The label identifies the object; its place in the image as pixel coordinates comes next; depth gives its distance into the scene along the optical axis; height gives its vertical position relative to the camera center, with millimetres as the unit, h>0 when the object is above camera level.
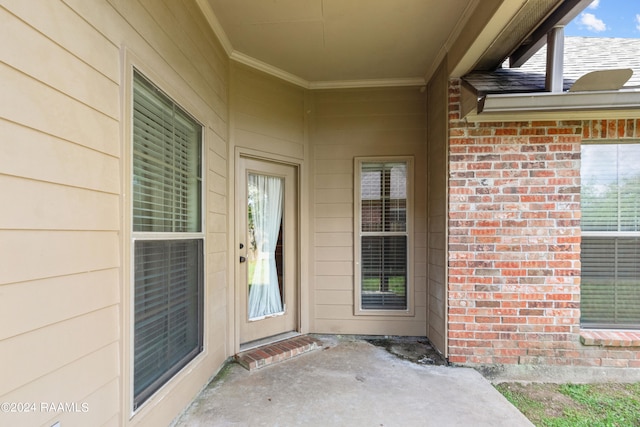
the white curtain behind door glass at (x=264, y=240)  3385 -322
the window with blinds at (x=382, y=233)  3730 -267
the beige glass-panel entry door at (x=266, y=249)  3279 -423
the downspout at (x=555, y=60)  2432 +1179
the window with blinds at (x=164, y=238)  1728 -175
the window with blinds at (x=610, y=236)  2904 -231
